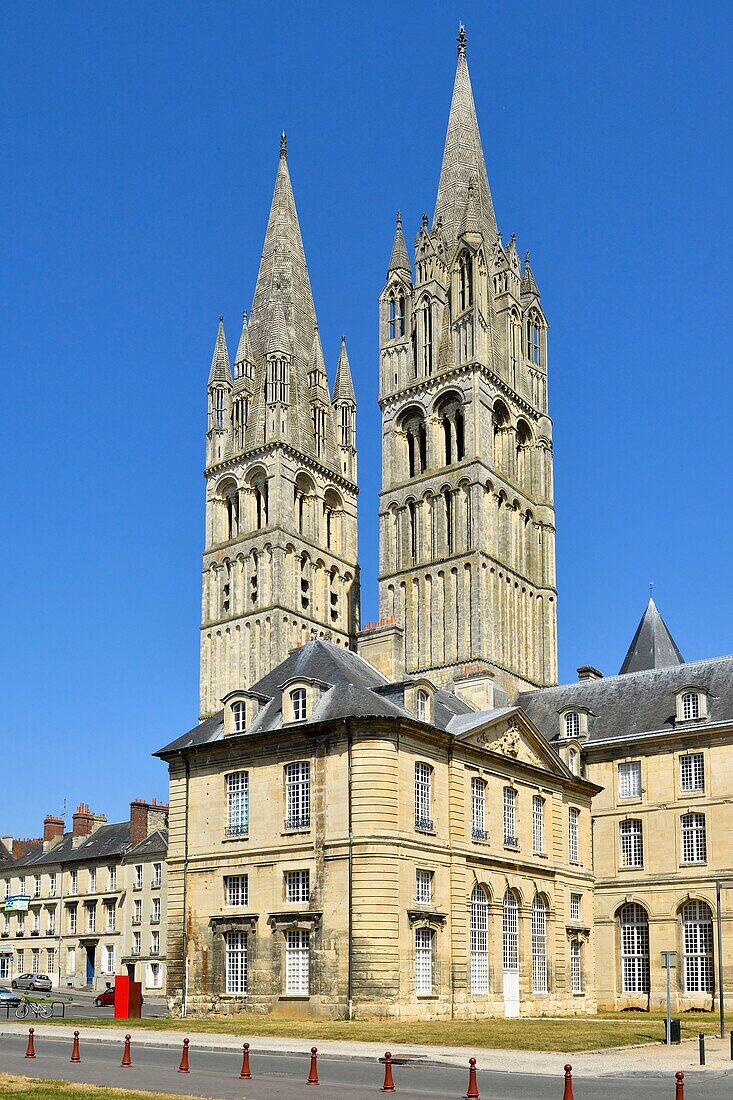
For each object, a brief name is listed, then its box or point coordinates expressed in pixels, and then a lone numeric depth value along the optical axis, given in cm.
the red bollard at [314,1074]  1928
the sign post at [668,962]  2923
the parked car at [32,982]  6419
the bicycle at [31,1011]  3865
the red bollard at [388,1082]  1833
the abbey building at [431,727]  3753
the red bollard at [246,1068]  1977
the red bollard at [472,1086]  1691
